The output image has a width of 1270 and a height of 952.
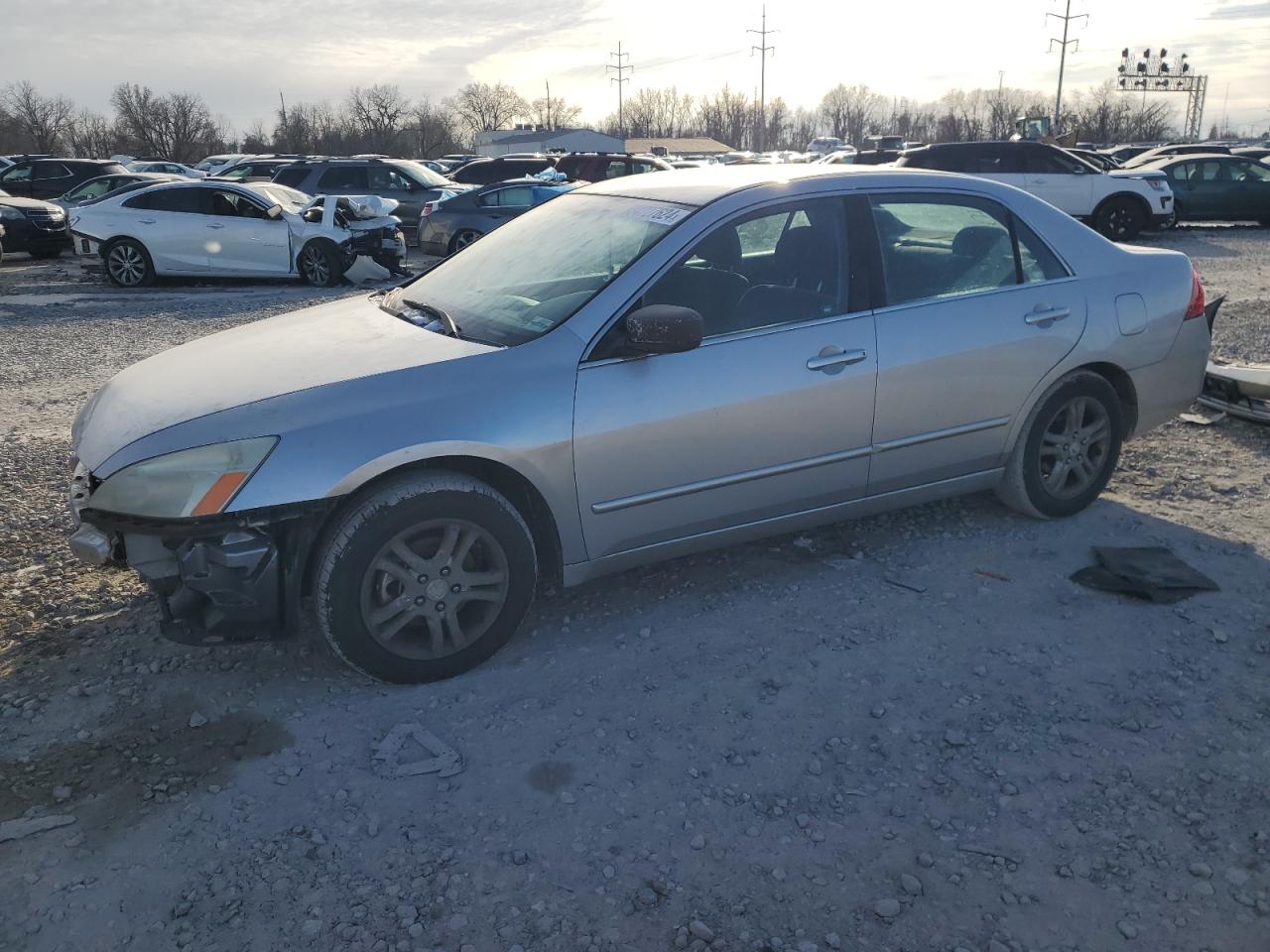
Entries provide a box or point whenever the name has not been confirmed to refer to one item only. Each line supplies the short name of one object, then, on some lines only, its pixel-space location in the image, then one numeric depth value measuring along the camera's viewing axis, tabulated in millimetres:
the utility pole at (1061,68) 66200
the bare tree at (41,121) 61750
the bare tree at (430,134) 84188
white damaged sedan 14062
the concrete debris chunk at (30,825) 2795
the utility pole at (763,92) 86800
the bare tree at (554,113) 117338
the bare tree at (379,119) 84438
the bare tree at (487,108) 109169
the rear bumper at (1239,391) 6262
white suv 16719
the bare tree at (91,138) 65562
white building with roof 86312
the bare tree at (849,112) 107188
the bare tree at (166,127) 64125
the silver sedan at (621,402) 3277
